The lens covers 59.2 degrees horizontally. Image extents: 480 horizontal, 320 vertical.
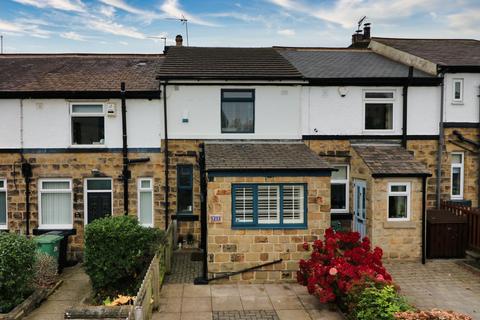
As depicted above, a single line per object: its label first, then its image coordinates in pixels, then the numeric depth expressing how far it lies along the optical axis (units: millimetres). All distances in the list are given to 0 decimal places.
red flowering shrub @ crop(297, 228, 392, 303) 9359
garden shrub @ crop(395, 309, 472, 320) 7343
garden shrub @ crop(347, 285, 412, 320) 7902
